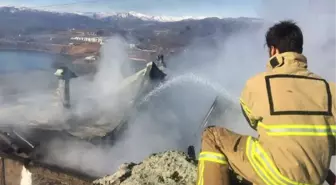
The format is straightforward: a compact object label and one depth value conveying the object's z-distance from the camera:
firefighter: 2.54
